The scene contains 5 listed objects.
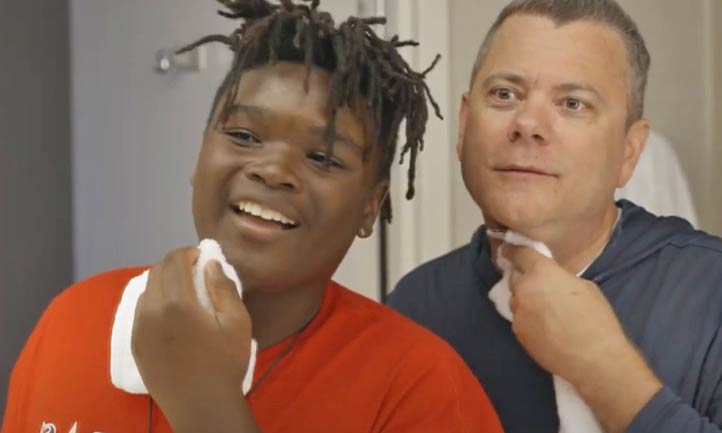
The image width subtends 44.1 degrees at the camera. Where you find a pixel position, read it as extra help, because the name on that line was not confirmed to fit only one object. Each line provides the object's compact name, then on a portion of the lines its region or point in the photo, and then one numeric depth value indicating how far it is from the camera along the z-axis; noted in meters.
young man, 0.76
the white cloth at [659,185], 1.48
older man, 0.93
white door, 1.79
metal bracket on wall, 1.75
